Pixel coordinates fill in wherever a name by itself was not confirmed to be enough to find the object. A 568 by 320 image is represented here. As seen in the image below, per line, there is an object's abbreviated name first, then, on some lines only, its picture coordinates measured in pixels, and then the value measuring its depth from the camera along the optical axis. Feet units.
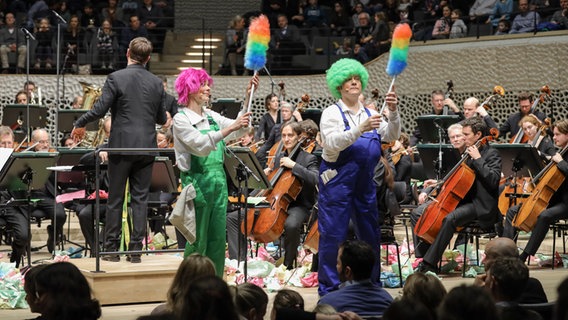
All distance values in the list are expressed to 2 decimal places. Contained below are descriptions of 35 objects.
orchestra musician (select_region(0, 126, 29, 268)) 53.64
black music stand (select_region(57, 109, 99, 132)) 75.74
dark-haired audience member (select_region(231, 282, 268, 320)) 27.10
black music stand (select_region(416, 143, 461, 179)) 55.17
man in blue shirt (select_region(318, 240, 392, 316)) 30.66
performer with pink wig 38.90
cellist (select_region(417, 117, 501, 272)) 49.71
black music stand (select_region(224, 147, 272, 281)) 42.35
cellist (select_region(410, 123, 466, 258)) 51.63
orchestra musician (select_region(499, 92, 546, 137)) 69.51
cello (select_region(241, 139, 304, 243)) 52.06
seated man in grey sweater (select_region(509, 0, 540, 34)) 88.63
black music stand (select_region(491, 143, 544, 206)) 53.16
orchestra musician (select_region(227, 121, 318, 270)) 51.30
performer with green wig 40.34
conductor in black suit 43.14
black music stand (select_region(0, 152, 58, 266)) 48.63
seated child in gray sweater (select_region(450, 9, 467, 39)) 94.19
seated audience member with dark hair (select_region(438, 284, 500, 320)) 21.91
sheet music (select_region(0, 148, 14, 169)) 47.60
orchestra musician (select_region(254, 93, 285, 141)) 79.86
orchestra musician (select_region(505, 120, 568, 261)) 51.05
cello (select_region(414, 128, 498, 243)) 49.85
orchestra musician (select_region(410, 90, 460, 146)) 74.83
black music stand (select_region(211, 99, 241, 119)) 78.05
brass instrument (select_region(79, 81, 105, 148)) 85.32
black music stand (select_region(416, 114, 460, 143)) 64.71
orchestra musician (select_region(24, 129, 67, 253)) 57.95
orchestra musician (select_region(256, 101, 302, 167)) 66.20
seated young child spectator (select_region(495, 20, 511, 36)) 91.03
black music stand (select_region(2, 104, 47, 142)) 75.07
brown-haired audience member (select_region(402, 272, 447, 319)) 27.40
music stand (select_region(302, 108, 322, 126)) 75.32
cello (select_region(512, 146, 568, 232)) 51.20
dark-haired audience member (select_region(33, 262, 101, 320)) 22.75
